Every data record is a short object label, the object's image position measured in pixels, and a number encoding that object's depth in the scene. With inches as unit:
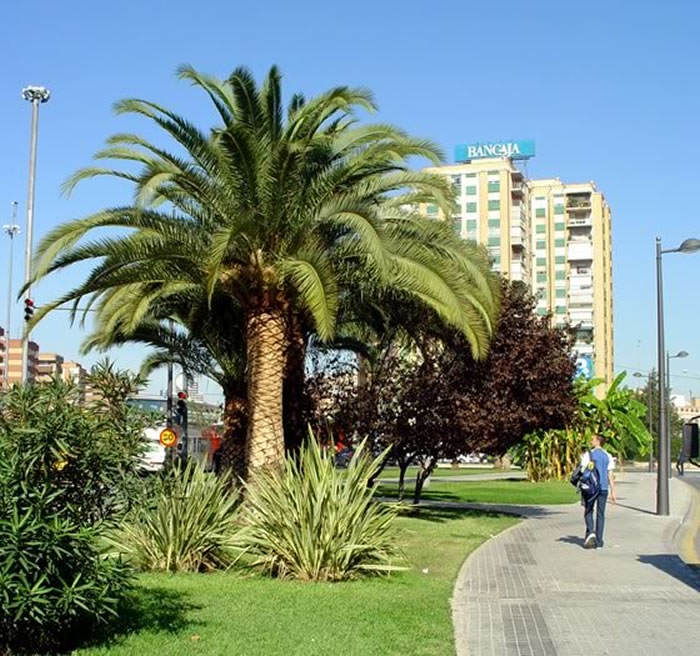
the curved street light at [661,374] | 917.2
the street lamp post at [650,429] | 2570.1
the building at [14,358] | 6296.8
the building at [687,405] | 5872.5
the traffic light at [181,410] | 1237.7
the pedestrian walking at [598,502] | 622.5
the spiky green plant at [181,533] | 458.9
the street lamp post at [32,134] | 1423.5
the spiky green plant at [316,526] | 446.3
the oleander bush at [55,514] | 264.2
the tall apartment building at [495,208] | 3823.8
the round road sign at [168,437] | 934.5
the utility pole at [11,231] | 2177.7
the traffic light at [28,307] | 1101.1
